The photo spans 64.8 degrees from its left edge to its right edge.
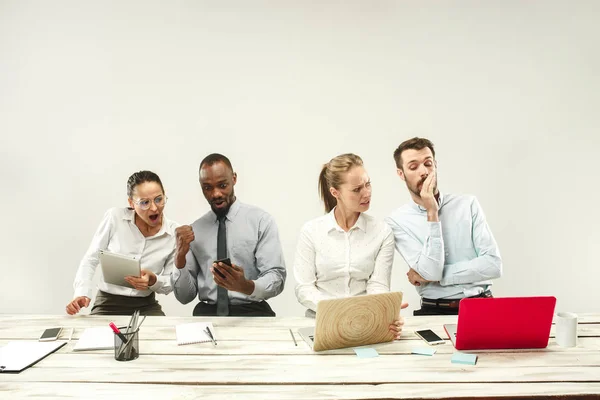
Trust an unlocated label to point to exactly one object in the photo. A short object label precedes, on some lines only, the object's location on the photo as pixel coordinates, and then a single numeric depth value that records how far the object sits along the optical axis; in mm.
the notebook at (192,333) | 1842
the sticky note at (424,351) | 1701
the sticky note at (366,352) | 1699
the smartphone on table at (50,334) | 1868
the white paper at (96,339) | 1780
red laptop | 1688
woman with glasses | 2885
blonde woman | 2510
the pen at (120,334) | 1660
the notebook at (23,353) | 1591
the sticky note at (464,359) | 1617
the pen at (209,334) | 1847
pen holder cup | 1672
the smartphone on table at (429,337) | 1811
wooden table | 1413
